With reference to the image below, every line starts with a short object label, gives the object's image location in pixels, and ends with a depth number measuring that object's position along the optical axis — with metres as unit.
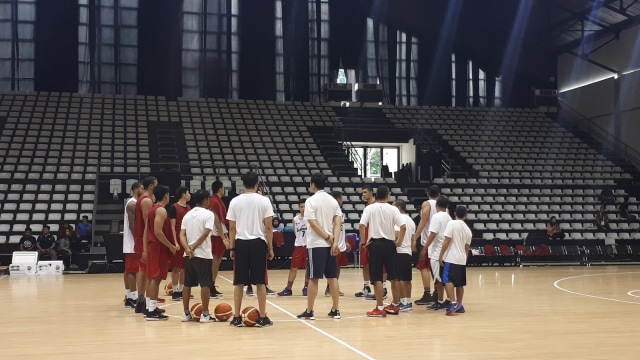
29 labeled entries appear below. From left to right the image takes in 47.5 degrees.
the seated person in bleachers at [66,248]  19.23
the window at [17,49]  30.25
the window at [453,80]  33.81
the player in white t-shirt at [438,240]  9.90
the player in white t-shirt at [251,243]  8.20
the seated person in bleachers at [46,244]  18.97
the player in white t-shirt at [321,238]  8.59
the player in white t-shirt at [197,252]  8.50
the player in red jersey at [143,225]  9.07
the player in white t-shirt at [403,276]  9.39
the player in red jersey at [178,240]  9.52
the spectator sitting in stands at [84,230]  19.97
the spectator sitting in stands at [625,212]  24.88
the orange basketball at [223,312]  8.61
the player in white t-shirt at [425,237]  10.23
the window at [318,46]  33.34
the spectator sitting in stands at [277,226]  18.61
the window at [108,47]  31.05
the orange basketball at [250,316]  8.12
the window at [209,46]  32.16
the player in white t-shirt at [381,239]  9.08
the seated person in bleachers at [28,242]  19.05
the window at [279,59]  32.75
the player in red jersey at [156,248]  8.80
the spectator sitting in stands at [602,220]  23.94
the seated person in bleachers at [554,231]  22.66
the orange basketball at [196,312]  8.69
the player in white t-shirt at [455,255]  9.39
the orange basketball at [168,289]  12.01
